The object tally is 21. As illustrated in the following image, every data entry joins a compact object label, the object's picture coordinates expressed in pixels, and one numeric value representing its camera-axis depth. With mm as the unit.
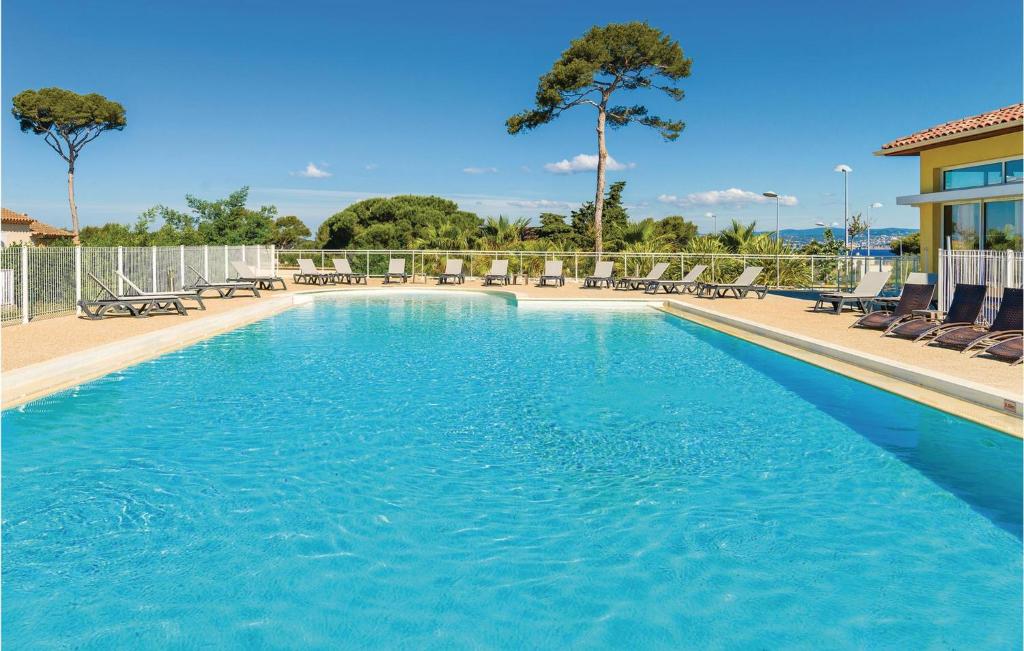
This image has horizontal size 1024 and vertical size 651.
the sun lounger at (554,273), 25438
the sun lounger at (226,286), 18272
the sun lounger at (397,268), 27186
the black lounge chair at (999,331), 9414
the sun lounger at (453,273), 26466
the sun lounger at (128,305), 13930
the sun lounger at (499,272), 25928
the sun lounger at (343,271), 26422
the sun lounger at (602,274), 24361
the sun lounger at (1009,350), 8539
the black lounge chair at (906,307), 12031
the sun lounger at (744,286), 19422
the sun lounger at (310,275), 26203
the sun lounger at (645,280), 22453
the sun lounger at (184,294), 14606
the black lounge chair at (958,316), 10500
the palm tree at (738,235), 25531
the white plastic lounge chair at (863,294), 14664
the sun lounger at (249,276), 21938
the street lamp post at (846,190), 21469
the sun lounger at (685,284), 21672
